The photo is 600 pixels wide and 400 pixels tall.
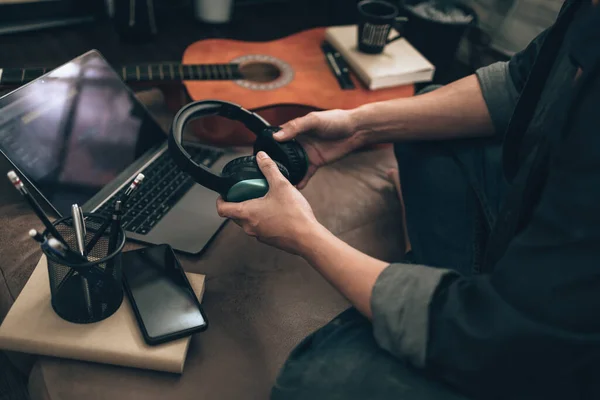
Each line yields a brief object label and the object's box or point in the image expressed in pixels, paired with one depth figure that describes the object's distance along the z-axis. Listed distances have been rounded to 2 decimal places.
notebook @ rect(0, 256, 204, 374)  0.66
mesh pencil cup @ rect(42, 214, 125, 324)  0.65
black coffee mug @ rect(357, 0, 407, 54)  1.31
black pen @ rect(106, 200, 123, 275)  0.63
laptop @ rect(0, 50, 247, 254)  0.81
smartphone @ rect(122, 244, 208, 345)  0.68
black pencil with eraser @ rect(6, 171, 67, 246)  0.55
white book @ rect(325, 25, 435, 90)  1.29
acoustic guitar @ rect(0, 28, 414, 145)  1.14
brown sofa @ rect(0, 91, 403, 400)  0.67
